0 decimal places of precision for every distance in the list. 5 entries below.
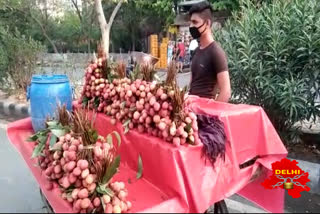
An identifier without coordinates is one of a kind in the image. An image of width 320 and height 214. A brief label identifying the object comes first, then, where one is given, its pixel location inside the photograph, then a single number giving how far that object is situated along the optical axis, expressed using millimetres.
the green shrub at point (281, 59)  3328
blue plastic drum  2801
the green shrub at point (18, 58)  6680
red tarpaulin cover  1669
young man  2469
